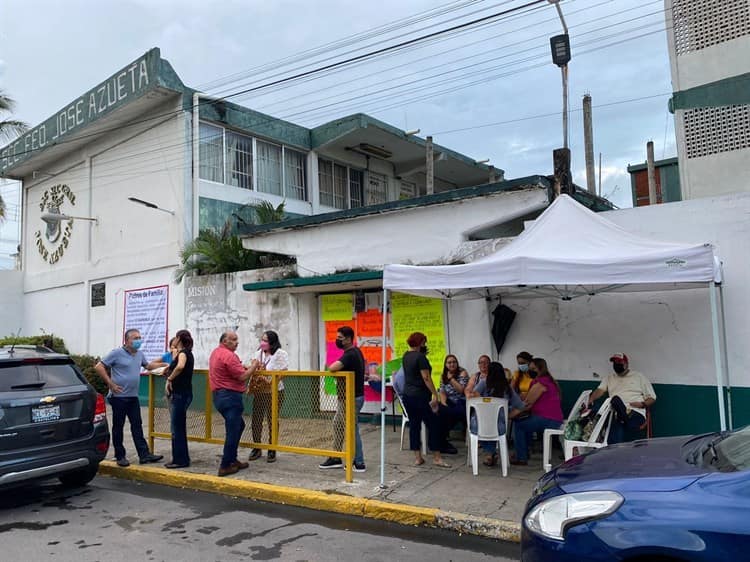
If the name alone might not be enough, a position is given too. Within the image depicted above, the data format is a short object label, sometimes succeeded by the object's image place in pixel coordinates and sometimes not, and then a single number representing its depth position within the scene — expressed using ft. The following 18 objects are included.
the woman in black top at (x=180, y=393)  23.26
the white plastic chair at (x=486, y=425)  21.65
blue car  8.81
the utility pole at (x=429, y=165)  47.93
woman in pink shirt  22.24
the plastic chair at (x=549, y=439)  21.57
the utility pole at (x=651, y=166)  45.25
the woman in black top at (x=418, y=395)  22.70
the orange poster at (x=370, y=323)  32.78
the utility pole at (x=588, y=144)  41.81
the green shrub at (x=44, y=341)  52.95
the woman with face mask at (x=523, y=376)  24.99
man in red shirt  22.13
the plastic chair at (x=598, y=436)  20.17
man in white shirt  20.74
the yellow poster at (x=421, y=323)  30.19
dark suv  18.97
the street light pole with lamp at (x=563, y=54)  36.54
